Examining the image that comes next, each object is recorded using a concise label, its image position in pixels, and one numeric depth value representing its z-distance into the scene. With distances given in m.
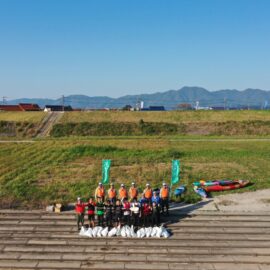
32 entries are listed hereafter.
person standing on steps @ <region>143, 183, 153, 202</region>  15.28
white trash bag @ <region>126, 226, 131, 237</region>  14.24
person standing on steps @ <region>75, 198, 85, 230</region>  14.40
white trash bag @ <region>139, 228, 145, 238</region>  14.21
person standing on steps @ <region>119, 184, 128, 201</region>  15.55
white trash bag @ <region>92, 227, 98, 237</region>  14.27
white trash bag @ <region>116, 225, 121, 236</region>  14.29
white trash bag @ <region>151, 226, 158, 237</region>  14.28
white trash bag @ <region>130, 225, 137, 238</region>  14.20
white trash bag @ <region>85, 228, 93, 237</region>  14.29
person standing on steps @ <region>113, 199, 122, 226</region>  14.79
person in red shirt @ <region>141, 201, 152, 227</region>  14.55
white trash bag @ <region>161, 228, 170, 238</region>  14.26
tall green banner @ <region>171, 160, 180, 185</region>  18.39
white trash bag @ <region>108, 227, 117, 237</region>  14.26
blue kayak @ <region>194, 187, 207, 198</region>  18.96
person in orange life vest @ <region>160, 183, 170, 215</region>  15.75
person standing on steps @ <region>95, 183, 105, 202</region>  15.42
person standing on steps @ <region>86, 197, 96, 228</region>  14.52
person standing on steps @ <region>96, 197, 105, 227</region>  14.66
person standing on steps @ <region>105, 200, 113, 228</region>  14.97
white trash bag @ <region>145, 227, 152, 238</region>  14.23
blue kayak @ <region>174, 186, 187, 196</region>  18.79
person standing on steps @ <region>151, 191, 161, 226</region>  14.84
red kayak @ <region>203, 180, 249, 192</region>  20.08
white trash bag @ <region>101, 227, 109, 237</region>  14.28
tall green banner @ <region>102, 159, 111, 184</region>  18.77
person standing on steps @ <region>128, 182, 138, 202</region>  15.56
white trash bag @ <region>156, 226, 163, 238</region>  14.24
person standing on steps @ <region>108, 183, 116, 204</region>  15.42
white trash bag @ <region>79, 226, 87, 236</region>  14.42
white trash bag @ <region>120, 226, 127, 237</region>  14.26
